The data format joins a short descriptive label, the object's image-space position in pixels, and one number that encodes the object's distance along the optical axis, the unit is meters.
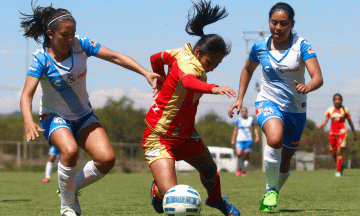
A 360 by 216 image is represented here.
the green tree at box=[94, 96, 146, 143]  64.69
